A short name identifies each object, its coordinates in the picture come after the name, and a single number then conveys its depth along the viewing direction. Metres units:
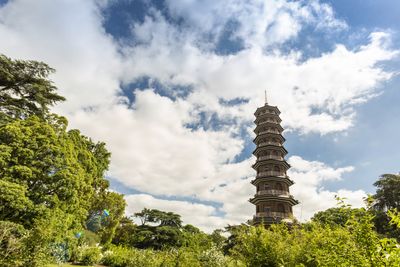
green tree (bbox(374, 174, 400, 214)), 36.34
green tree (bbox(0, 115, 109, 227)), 14.73
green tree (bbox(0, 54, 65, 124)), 18.19
